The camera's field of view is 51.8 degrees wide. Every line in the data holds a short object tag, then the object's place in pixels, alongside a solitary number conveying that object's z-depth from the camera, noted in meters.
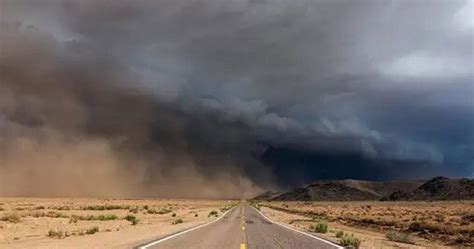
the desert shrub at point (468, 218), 44.94
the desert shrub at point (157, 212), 67.88
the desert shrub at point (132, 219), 41.30
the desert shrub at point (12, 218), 36.10
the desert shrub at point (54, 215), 46.33
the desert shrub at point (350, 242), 20.77
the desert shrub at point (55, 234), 24.68
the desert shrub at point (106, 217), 44.68
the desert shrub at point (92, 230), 27.85
